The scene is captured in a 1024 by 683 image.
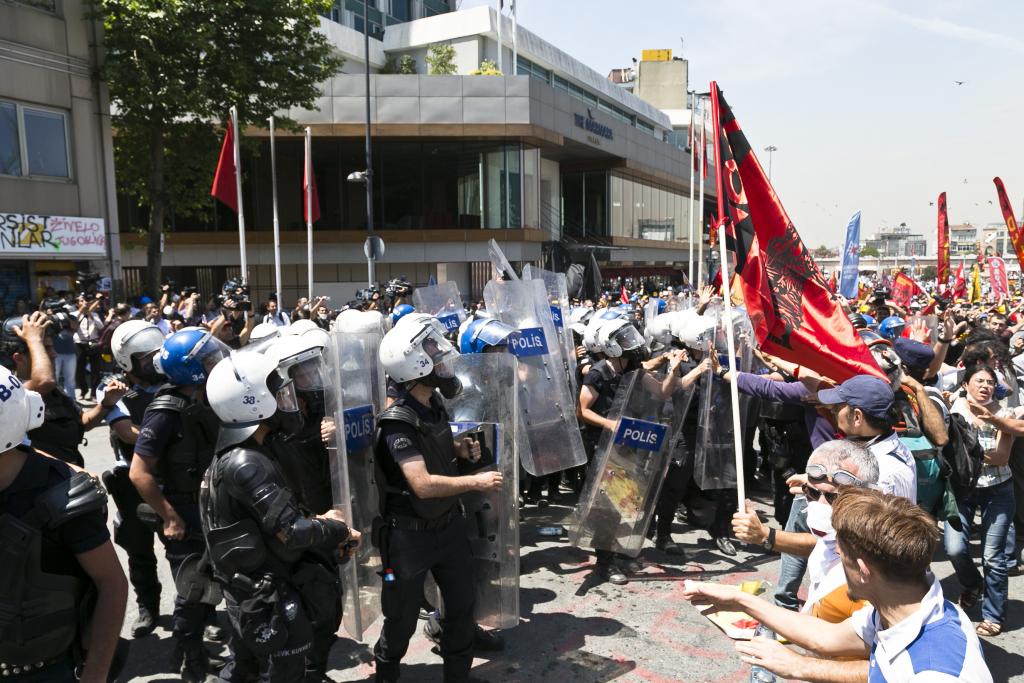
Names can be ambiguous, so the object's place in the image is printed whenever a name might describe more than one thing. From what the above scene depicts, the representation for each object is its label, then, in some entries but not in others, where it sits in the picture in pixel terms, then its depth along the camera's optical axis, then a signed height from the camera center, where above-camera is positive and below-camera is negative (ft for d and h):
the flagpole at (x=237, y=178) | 56.80 +8.46
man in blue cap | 10.16 -2.23
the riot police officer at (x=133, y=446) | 13.74 -3.11
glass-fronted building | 90.38 +12.82
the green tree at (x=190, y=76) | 57.93 +18.09
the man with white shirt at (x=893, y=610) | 6.03 -2.98
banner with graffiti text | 51.65 +3.91
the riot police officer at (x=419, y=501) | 10.89 -3.41
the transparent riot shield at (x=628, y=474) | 16.49 -4.57
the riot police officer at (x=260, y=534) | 9.02 -3.19
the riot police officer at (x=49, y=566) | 6.67 -2.67
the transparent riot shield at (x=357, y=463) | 11.99 -3.17
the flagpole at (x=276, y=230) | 62.59 +5.07
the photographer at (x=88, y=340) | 37.09 -2.76
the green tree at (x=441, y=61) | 103.45 +31.63
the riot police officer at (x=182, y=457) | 11.81 -2.85
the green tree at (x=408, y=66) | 116.06 +34.88
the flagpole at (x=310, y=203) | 57.77 +6.80
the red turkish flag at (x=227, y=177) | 55.62 +8.29
